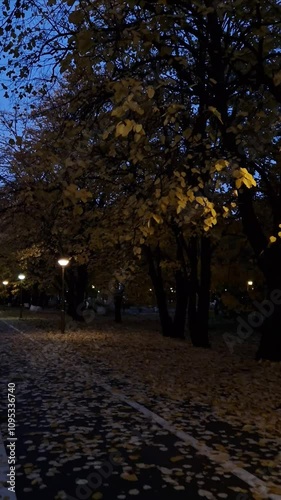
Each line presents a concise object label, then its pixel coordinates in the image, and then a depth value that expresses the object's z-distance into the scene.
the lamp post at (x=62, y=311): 26.32
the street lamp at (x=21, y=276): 39.59
